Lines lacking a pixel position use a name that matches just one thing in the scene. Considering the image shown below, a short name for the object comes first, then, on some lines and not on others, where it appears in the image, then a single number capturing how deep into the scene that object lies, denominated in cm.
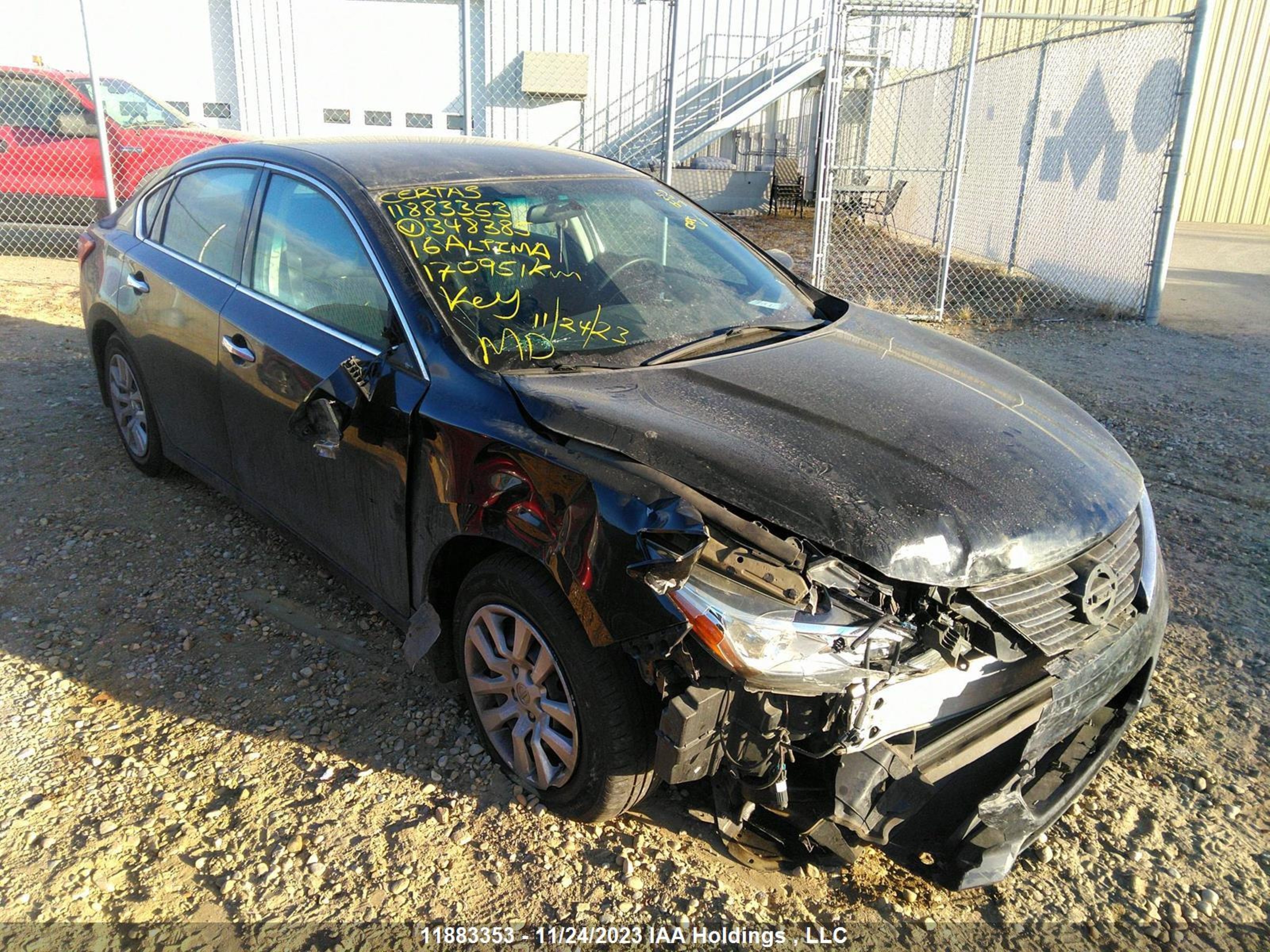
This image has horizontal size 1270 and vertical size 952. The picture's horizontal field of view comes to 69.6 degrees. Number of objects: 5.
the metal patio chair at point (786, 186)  1694
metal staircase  1478
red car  968
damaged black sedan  212
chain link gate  852
